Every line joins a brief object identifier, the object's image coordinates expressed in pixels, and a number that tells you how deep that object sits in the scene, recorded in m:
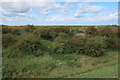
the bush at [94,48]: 11.69
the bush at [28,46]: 10.72
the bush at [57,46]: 11.35
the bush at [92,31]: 16.77
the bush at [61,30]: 16.92
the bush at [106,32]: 16.23
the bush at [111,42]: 14.86
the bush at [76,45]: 12.26
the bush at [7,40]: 11.10
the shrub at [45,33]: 15.89
